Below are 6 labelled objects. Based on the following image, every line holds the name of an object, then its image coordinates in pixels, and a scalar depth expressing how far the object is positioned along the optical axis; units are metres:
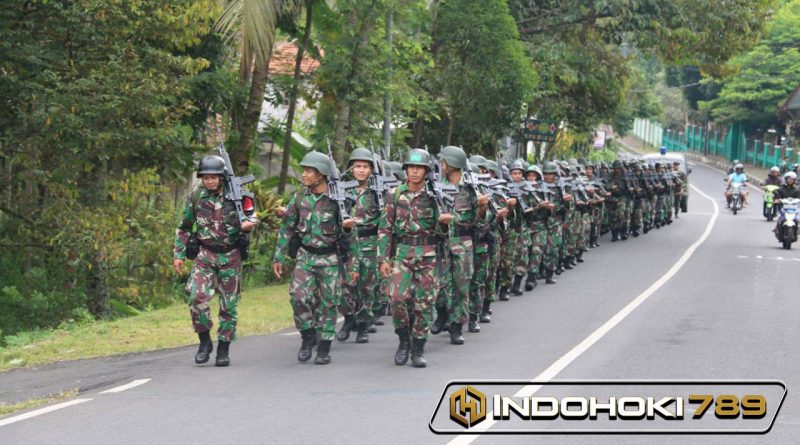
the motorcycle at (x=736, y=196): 40.81
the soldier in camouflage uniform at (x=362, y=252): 13.45
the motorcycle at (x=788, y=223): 26.36
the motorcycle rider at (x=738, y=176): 38.77
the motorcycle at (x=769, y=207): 35.73
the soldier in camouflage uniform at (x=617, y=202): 28.98
